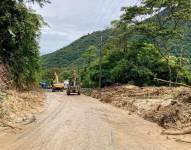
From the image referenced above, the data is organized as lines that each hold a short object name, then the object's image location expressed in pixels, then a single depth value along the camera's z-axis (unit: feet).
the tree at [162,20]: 68.86
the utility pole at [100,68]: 91.07
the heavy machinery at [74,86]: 83.30
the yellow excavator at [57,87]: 107.01
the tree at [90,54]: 134.83
